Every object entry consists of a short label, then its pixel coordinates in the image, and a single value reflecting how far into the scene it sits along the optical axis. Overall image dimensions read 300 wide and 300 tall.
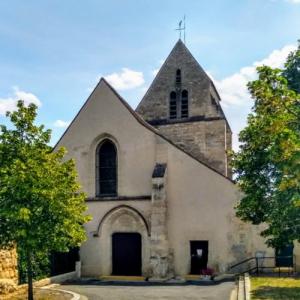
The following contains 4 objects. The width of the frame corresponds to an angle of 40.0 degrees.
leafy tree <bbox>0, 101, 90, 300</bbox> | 12.49
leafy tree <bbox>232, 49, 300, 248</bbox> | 10.97
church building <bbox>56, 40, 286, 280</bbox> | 20.69
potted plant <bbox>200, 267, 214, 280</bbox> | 19.45
